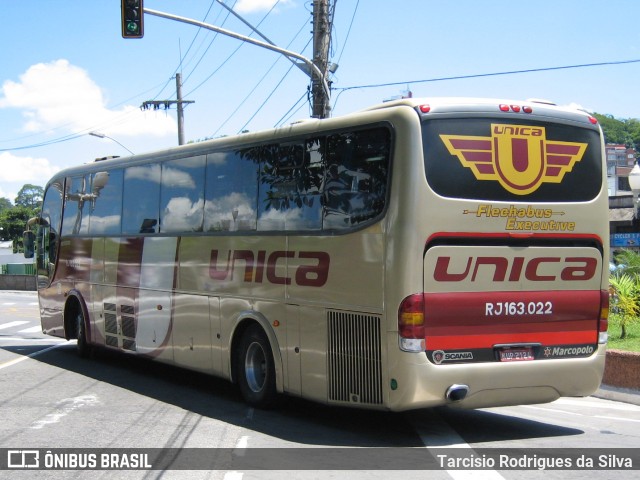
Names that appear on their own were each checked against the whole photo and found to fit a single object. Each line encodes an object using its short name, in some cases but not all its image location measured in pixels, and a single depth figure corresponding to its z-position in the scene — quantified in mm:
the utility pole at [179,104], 37562
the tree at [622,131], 137250
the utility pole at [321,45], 18906
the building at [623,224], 37344
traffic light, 16781
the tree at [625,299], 13844
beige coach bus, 8500
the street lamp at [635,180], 20969
